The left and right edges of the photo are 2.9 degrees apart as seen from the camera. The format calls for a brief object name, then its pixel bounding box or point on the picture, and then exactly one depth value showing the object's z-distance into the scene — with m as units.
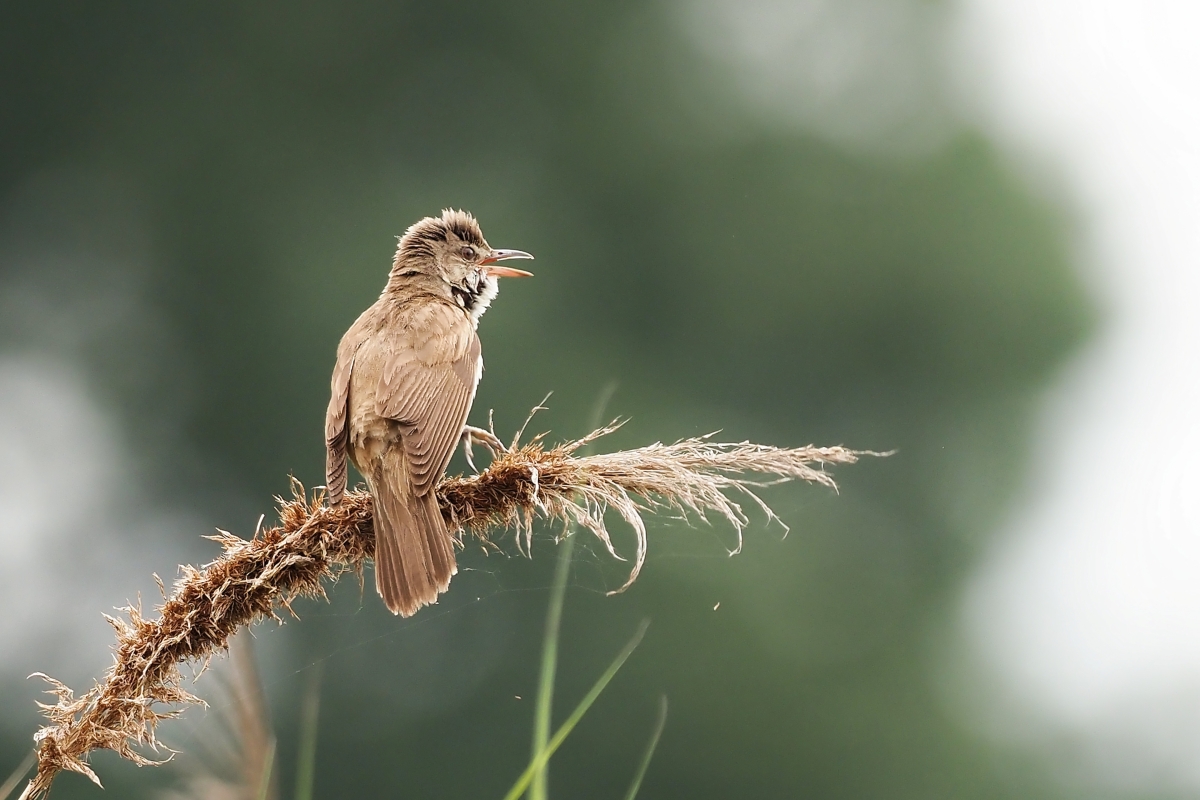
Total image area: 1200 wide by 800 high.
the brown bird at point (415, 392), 8.15
